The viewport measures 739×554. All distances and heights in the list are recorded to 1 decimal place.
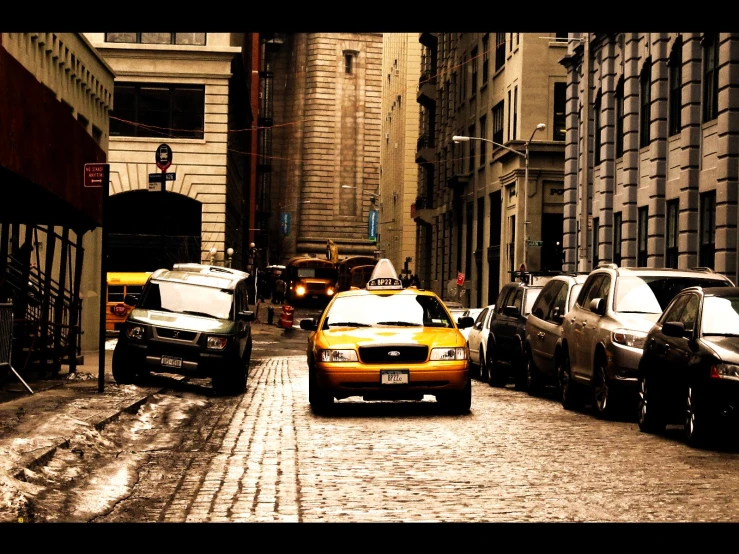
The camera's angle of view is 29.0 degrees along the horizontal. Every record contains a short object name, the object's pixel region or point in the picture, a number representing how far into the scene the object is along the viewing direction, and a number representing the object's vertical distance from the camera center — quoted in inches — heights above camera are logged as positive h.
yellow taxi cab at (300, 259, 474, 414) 693.3 -47.7
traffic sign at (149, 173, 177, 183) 1243.2 +73.3
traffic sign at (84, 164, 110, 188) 749.3 +45.0
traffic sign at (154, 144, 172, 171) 1359.3 +101.2
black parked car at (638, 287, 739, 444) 533.0 -37.1
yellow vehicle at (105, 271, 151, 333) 1907.0 -41.3
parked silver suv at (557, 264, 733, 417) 681.6 -28.3
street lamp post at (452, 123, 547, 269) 2107.5 +110.9
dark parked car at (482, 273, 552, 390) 965.2 -45.2
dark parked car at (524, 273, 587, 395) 840.9 -35.4
